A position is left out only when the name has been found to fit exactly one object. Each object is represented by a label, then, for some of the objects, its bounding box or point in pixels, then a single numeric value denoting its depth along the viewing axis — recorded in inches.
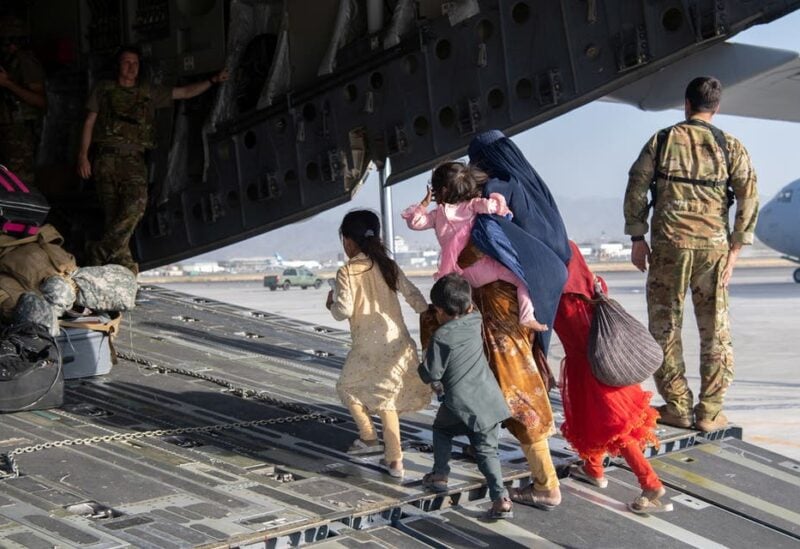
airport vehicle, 1631.4
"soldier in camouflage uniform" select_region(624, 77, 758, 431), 200.1
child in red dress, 167.6
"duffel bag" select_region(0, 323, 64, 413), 199.6
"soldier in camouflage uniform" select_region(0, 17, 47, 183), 323.0
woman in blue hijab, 162.7
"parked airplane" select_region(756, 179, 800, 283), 1138.0
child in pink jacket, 163.6
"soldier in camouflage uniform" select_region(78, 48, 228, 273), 291.1
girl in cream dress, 174.9
